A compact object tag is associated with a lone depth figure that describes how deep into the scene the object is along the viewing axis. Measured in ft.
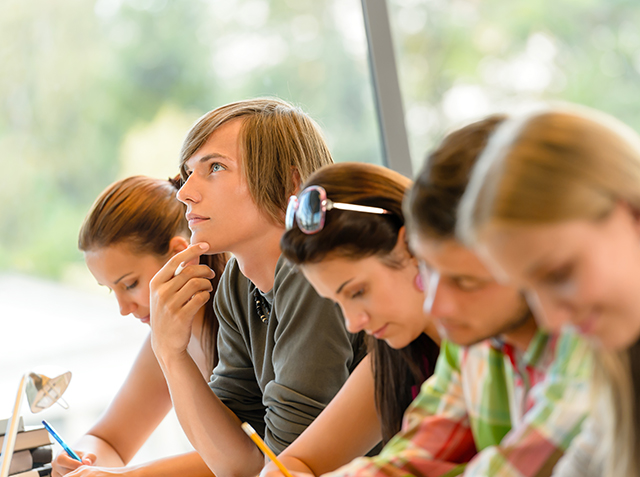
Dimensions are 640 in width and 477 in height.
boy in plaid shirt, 6.47
